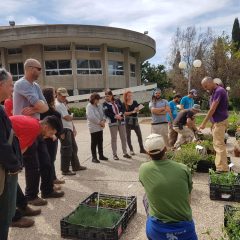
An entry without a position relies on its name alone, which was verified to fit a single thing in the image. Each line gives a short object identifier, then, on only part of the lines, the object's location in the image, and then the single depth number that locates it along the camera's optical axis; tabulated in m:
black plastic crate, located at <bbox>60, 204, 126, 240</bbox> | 3.04
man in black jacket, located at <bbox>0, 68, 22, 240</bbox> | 2.39
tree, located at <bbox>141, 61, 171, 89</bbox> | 36.70
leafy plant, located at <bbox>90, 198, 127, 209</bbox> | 3.71
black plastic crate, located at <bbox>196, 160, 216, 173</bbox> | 5.36
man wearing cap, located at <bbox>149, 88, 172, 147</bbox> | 6.69
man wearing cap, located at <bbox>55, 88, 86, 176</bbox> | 5.41
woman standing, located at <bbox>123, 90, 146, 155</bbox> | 7.03
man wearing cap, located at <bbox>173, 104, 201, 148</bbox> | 6.91
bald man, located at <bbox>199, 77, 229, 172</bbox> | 5.07
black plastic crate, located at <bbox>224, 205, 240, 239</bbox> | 2.96
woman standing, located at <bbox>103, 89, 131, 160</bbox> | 6.76
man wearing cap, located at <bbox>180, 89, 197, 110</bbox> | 8.58
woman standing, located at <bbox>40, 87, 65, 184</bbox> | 4.68
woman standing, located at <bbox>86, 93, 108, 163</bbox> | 6.34
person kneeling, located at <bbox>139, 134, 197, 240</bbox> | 2.38
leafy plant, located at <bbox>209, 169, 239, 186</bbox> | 4.17
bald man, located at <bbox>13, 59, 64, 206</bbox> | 3.85
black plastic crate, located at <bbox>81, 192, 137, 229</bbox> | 3.47
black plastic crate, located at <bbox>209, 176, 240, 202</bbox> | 4.04
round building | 24.91
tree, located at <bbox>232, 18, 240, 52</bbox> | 42.01
